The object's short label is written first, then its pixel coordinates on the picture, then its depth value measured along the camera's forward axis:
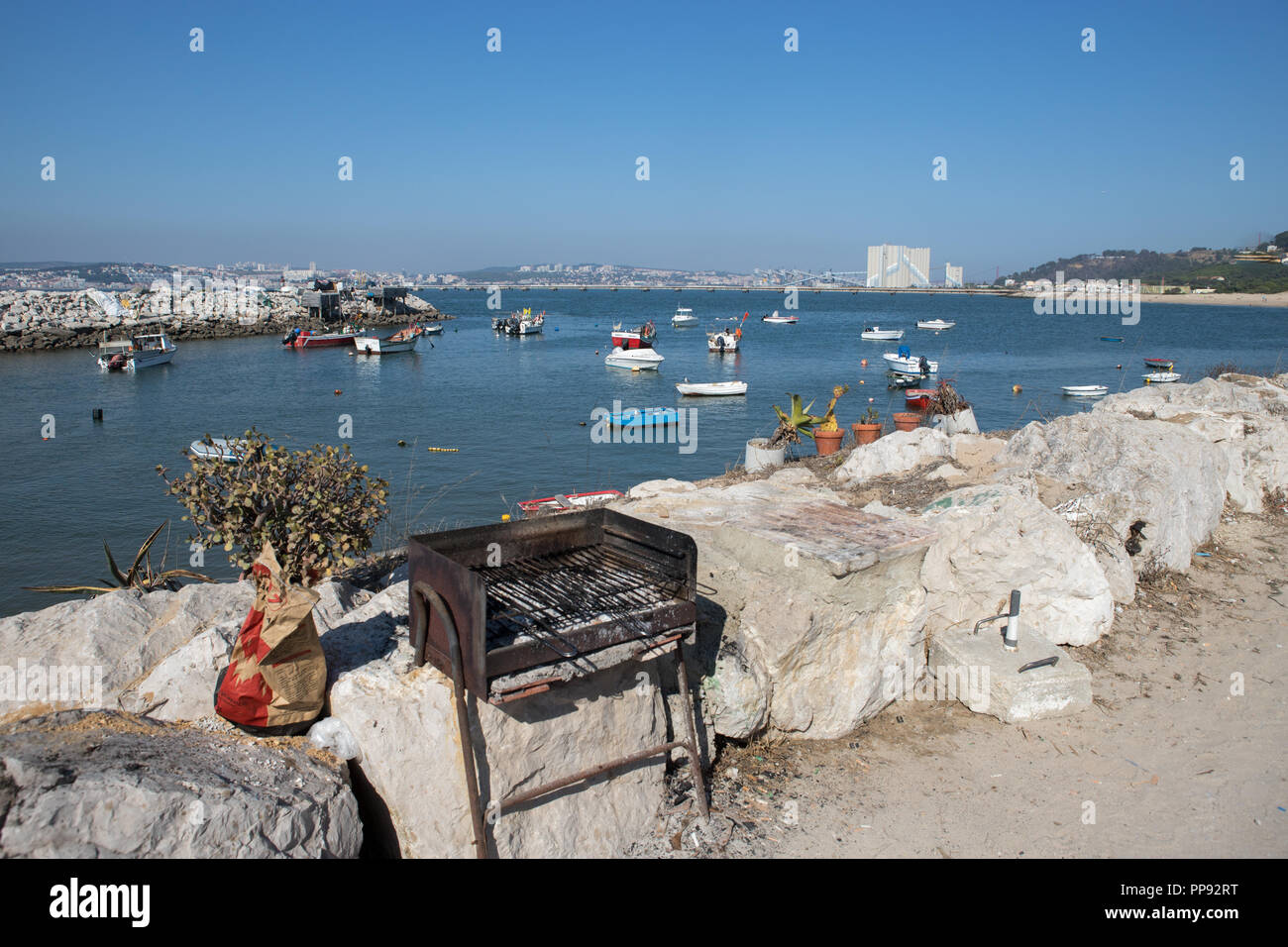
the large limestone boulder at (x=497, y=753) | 3.78
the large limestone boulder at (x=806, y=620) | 5.16
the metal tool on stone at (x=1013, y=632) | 5.94
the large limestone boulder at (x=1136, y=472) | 7.99
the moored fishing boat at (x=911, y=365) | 37.84
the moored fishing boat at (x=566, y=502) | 10.85
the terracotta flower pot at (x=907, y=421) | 15.30
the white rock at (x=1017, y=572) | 6.29
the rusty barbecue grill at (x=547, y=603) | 3.57
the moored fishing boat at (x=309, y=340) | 57.22
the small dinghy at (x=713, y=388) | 35.41
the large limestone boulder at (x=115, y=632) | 4.38
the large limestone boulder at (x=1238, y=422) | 10.30
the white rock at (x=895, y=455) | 10.55
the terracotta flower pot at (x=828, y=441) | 14.48
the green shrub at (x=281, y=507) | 5.65
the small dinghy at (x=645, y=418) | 27.44
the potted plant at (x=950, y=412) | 14.71
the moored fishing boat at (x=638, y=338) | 51.25
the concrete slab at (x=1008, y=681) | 5.59
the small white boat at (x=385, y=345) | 53.50
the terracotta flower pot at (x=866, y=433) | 15.06
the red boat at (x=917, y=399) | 23.91
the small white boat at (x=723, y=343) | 55.25
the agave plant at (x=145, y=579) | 6.52
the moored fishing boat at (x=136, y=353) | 41.97
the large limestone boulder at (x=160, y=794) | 2.85
